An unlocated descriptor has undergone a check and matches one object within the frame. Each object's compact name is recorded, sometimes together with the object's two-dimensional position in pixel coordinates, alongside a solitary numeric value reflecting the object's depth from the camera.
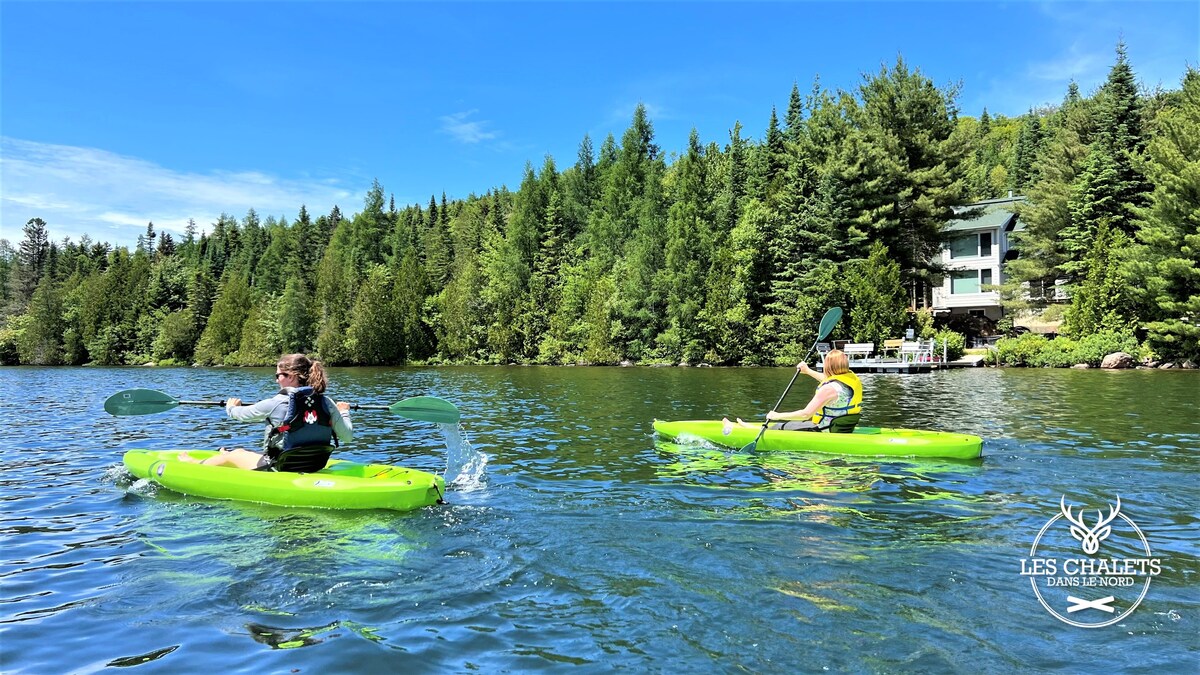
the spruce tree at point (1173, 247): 26.59
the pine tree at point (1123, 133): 32.66
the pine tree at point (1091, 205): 32.50
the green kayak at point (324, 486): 7.30
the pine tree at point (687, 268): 41.53
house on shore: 43.38
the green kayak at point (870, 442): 9.78
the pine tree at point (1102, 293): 30.25
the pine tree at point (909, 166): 36.69
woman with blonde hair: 10.35
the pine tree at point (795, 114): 51.65
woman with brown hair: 7.45
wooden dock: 30.55
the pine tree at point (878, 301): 34.47
